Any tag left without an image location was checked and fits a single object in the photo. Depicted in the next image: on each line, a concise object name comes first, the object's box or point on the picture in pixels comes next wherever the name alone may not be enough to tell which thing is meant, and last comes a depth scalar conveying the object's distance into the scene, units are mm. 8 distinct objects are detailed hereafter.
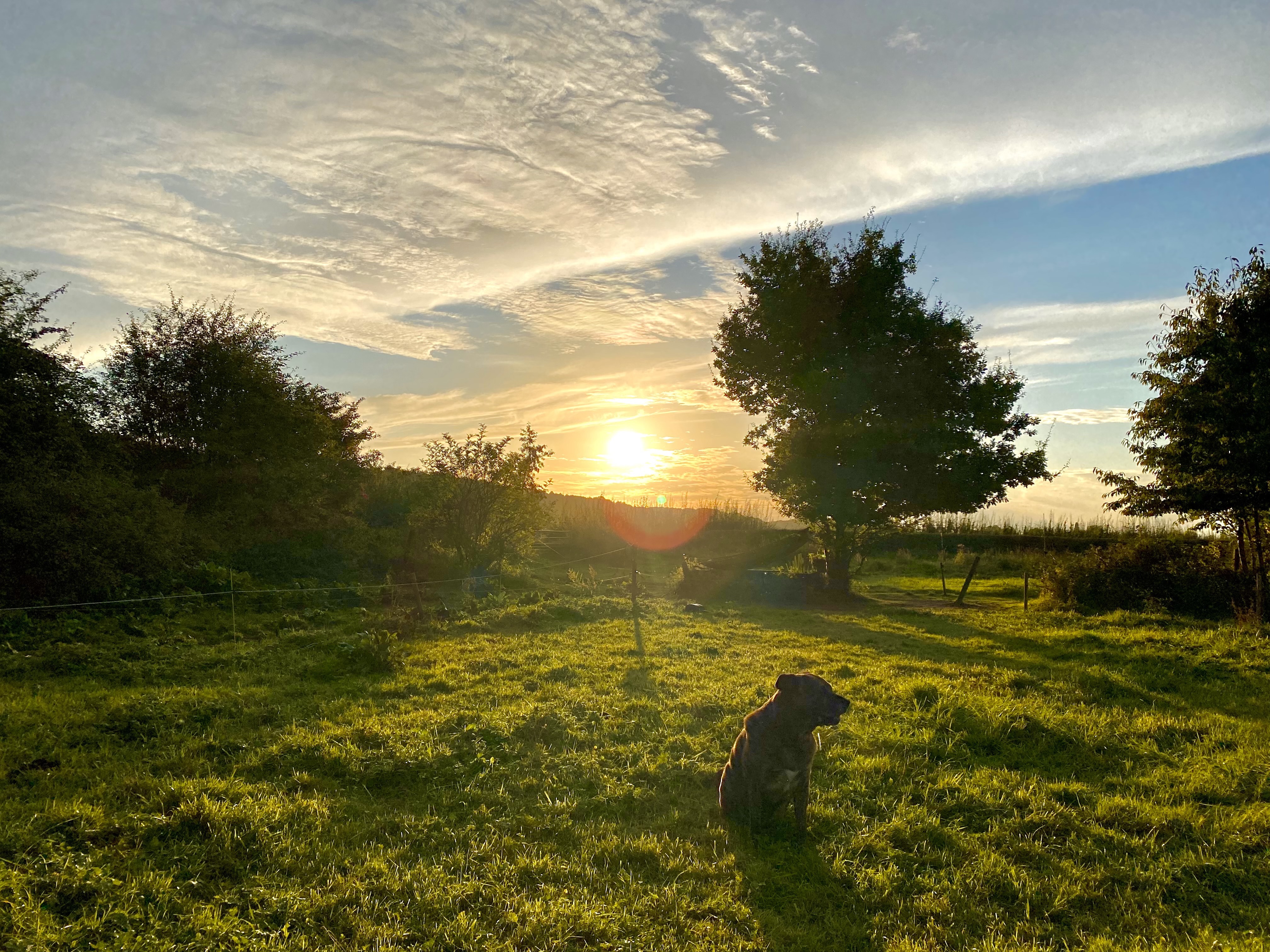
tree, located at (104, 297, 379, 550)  20703
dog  5574
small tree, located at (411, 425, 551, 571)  21406
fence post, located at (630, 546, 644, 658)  13516
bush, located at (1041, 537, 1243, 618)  17391
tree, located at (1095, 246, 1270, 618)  14312
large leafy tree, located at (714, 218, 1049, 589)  20938
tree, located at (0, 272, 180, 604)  12914
